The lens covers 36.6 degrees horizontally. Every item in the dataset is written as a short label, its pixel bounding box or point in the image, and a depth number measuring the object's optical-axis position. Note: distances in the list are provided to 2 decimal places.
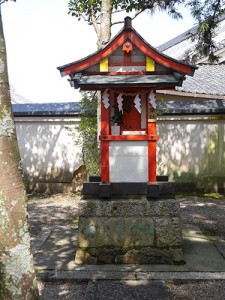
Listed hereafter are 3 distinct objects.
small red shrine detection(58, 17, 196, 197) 5.43
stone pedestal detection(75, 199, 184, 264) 5.50
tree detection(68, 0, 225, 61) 9.29
